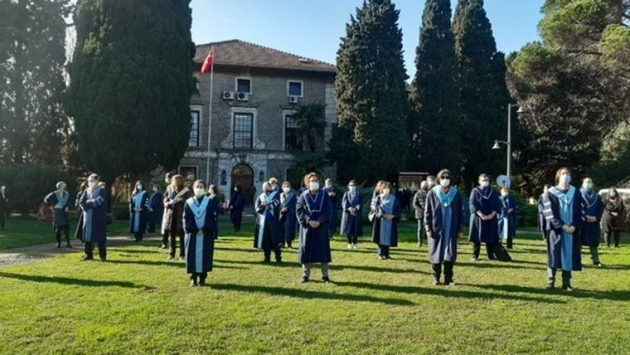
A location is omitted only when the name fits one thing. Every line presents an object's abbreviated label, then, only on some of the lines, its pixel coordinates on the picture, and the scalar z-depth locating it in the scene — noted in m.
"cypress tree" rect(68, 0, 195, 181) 26.14
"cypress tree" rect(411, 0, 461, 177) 35.75
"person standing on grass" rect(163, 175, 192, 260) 12.59
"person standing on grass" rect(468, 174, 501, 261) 12.52
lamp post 28.48
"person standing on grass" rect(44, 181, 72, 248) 14.43
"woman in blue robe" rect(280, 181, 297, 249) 13.59
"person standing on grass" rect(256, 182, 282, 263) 12.21
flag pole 35.24
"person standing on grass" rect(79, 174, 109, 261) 12.12
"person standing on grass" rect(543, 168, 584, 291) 8.78
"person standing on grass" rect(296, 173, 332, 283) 9.40
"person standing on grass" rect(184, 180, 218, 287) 9.09
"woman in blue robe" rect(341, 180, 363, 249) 15.52
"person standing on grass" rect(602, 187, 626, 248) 16.11
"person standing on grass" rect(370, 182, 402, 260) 13.09
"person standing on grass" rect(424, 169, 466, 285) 9.17
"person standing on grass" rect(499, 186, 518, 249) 15.42
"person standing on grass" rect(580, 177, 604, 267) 12.36
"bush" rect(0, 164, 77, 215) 25.72
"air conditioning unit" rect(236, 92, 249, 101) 38.94
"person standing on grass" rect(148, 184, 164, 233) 17.91
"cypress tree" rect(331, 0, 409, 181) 33.03
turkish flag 31.81
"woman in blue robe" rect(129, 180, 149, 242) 16.98
